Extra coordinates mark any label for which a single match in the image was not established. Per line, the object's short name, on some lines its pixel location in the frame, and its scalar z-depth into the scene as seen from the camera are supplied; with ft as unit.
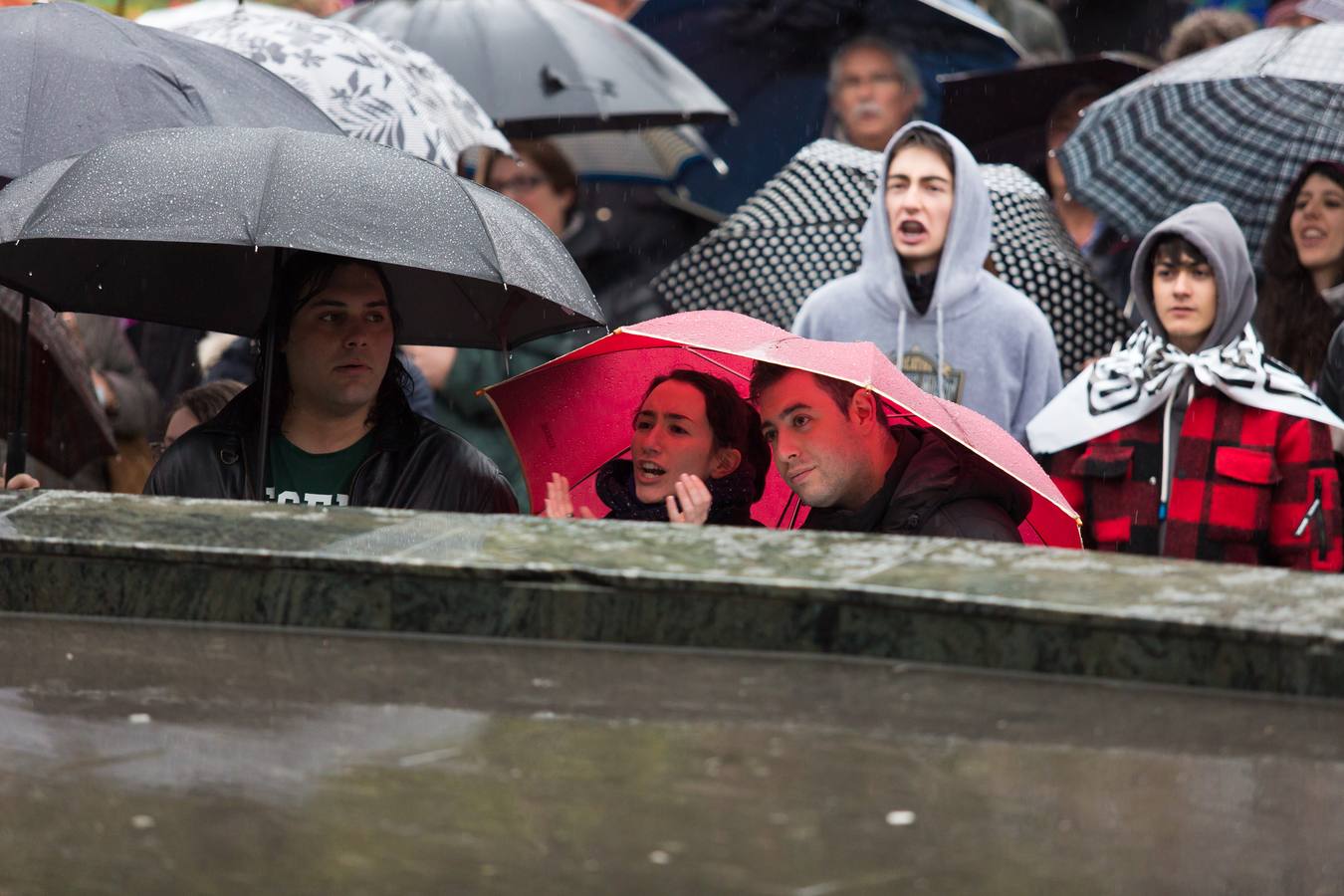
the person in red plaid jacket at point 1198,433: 44.39
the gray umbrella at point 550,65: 57.36
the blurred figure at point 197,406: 45.06
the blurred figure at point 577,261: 55.42
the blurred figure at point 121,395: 54.90
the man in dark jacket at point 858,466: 34.91
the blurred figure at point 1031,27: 76.23
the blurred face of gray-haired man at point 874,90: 62.59
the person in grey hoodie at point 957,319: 48.14
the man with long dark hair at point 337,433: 36.22
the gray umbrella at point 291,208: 32.12
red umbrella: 37.09
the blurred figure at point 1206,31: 61.82
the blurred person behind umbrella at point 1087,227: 56.08
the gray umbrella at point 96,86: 37.52
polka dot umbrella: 54.19
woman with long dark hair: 50.67
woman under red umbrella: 37.93
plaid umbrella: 53.21
